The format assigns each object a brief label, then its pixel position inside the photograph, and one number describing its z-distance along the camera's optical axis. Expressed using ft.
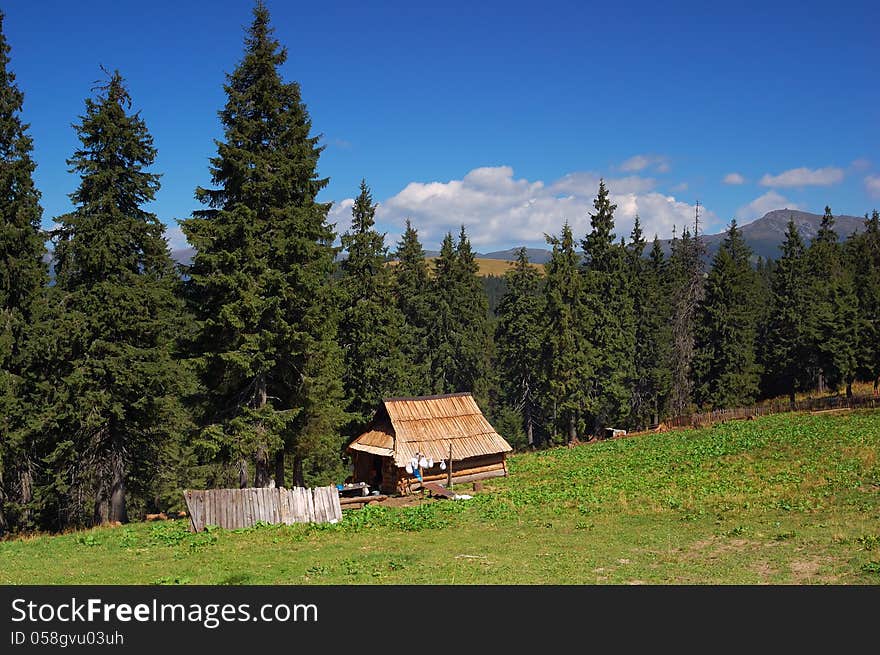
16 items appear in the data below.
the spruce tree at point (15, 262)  79.71
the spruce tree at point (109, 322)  81.20
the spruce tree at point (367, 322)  122.11
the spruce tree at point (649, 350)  190.60
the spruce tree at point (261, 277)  75.77
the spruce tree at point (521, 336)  189.26
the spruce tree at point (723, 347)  184.96
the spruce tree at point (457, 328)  177.58
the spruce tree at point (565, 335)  162.40
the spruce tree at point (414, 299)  173.68
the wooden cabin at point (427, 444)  98.73
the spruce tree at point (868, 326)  194.18
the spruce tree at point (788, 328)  210.59
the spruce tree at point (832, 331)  188.34
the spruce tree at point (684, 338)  186.09
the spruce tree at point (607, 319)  169.89
